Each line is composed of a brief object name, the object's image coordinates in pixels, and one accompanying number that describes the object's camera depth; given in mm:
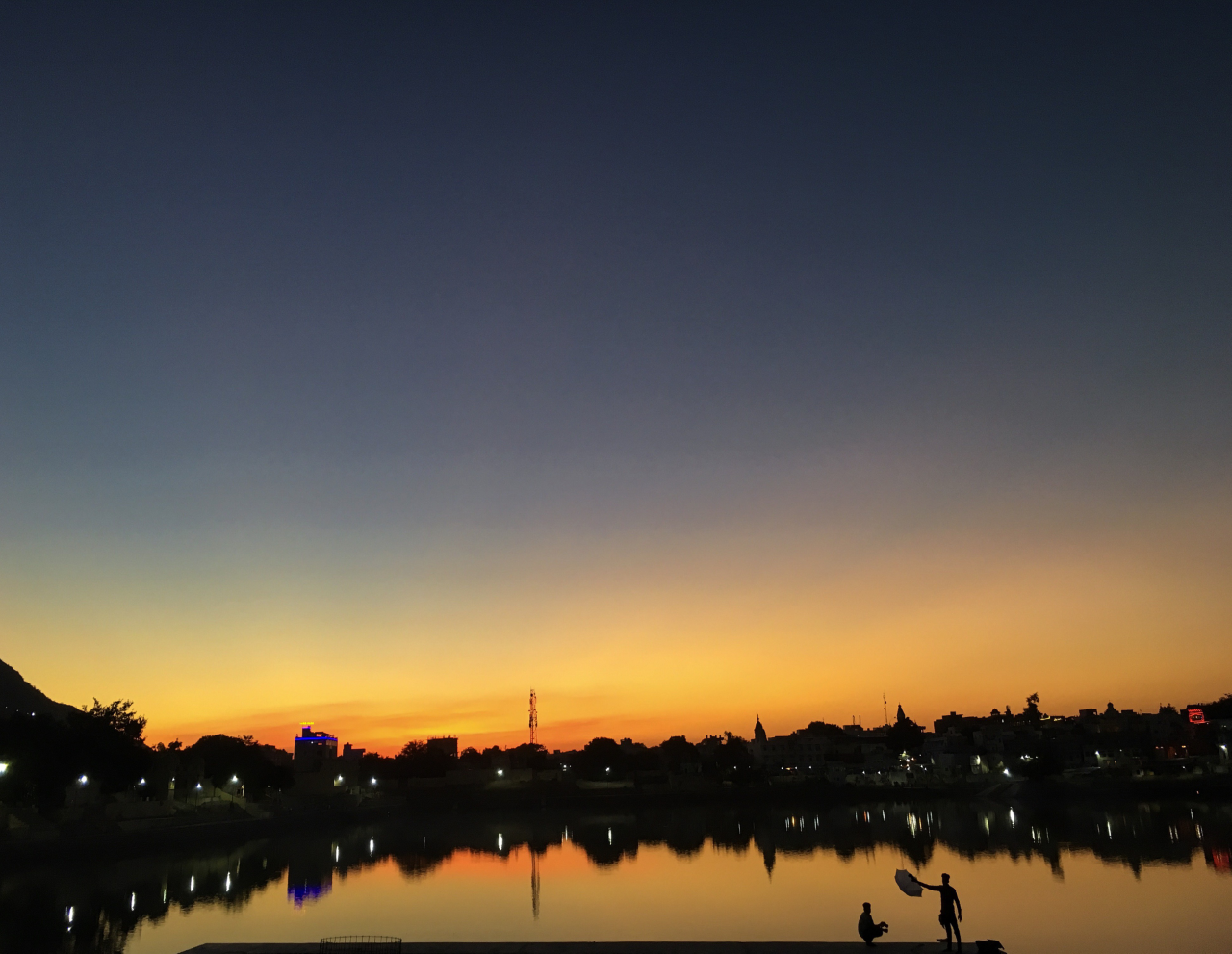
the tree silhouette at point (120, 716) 76188
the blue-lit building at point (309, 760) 176250
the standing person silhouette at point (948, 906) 22328
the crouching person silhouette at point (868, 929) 22391
